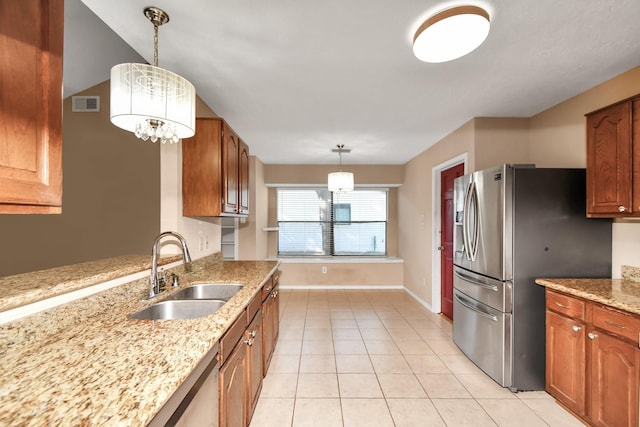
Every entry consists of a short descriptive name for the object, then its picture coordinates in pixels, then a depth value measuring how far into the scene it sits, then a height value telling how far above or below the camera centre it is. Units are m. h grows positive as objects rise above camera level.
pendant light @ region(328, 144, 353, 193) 3.93 +0.50
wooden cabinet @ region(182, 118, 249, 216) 2.36 +0.40
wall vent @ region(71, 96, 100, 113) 2.74 +1.12
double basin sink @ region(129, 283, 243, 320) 1.60 -0.56
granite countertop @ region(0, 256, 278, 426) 0.70 -0.50
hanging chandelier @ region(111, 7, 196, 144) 1.19 +0.51
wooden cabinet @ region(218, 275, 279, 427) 1.33 -0.87
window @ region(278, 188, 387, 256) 5.97 -0.21
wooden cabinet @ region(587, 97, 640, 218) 1.82 +0.39
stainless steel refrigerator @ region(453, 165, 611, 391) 2.24 -0.28
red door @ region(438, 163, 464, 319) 3.89 -0.34
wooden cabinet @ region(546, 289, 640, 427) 1.57 -0.92
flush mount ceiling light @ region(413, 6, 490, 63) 1.46 +1.03
